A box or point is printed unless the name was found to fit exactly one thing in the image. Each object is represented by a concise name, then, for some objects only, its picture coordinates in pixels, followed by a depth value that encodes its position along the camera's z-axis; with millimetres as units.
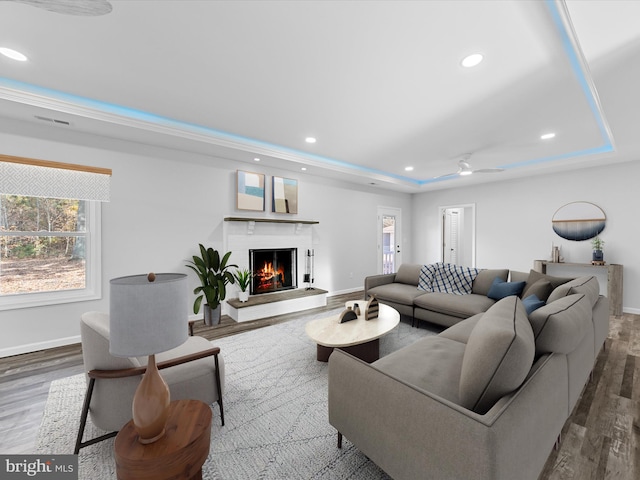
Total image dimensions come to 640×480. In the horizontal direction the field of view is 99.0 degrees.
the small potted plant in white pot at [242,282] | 4254
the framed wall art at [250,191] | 4465
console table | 4336
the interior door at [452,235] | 7367
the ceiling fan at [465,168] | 4278
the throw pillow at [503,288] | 3289
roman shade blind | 2859
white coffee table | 2430
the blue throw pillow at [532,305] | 2072
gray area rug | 1512
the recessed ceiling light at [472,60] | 2051
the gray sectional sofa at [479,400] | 1016
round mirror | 4754
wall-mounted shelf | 4289
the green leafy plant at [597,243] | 4637
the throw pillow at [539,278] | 2975
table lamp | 1114
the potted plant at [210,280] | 3834
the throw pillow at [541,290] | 2803
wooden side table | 1066
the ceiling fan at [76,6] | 1150
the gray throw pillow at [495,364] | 1134
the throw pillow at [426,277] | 4178
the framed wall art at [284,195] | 4844
